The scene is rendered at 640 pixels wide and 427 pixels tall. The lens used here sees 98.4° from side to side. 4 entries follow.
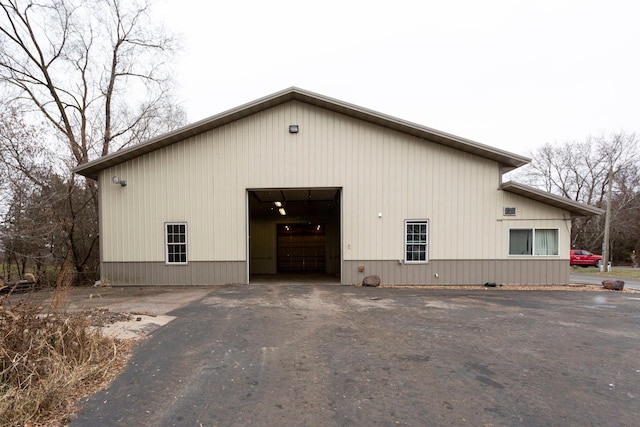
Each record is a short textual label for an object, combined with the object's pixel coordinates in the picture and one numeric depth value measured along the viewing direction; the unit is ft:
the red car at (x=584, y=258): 67.36
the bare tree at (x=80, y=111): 37.65
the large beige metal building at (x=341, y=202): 30.17
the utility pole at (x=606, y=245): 56.08
